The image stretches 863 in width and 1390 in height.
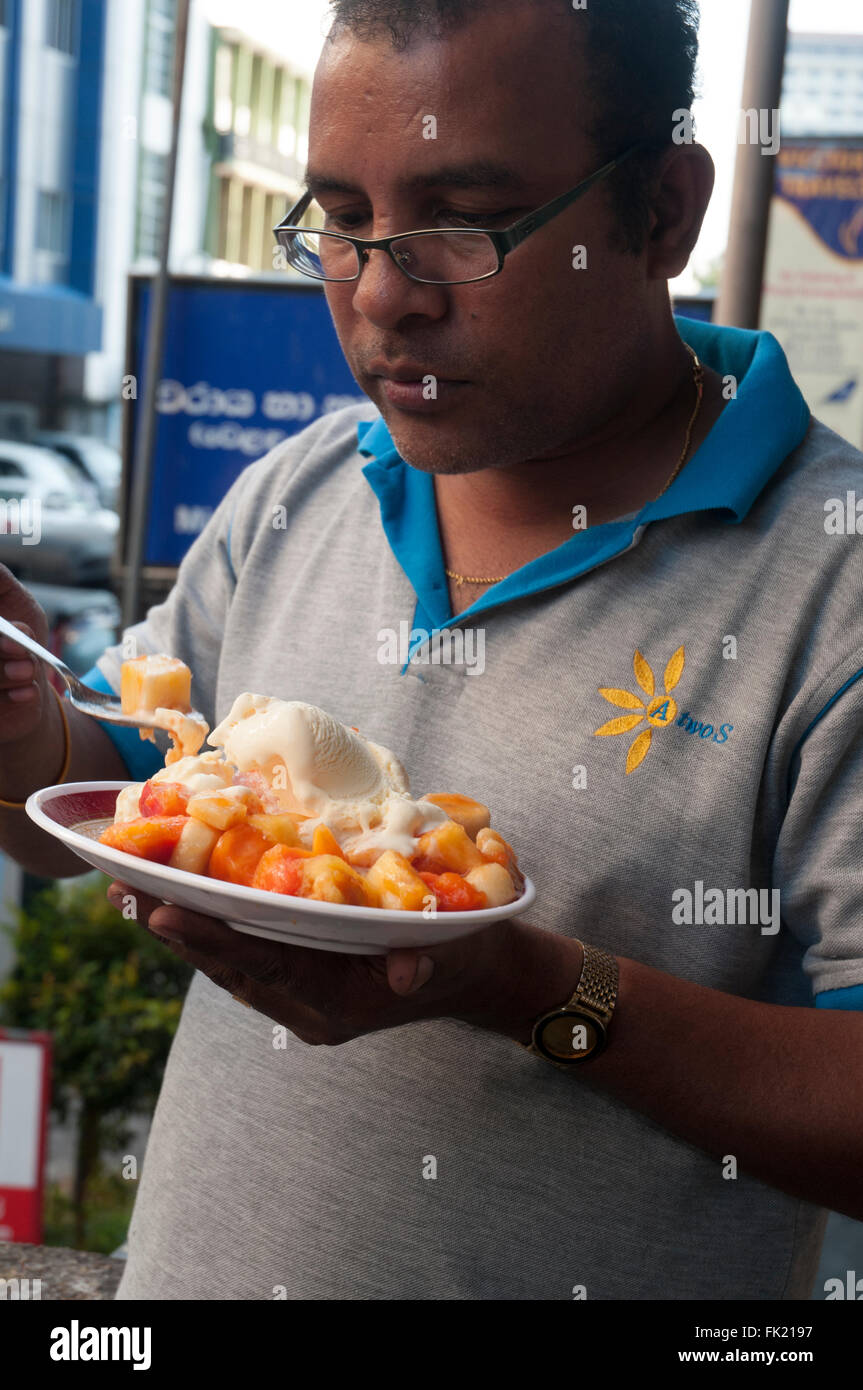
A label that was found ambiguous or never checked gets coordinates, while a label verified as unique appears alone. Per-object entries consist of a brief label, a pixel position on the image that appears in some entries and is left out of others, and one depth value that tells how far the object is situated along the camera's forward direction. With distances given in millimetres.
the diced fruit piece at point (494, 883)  1281
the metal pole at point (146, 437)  3816
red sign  2879
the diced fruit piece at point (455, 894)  1266
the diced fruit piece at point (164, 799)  1337
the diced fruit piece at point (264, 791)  1438
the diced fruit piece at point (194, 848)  1275
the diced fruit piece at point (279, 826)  1348
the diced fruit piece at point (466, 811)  1439
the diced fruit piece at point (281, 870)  1244
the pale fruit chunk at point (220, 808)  1307
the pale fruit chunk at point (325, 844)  1331
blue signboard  4027
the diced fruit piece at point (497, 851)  1352
